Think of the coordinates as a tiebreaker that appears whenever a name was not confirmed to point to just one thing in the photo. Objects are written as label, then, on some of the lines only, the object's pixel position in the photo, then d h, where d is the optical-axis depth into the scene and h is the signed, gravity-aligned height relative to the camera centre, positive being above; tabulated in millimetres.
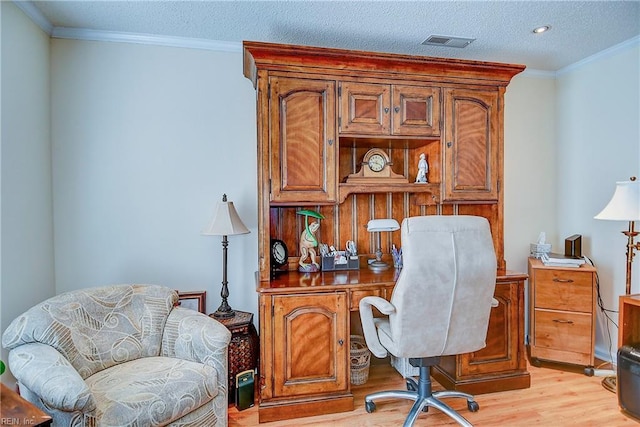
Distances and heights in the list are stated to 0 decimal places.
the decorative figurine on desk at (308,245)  2691 -253
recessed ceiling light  2553 +1242
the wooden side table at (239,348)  2416 -899
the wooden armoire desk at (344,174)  2316 +248
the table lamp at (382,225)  2646 -109
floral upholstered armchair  1522 -712
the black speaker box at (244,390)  2387 -1152
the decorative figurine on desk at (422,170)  2811 +301
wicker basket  2705 -1117
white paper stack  2812 -392
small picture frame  2744 -664
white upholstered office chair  1912 -426
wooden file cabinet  2758 -787
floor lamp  2518 -13
